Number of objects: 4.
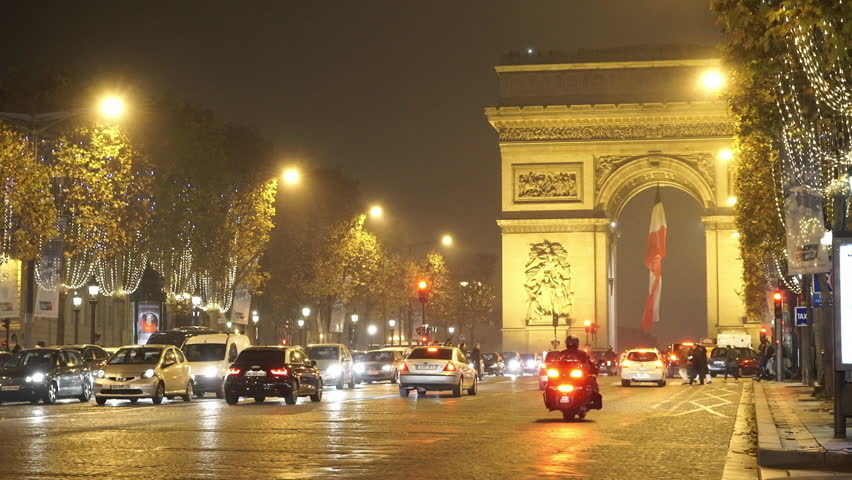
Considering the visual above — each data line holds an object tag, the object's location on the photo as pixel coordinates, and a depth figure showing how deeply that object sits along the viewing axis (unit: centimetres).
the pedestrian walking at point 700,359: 5088
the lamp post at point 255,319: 7513
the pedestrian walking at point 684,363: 5709
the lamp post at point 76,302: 5203
